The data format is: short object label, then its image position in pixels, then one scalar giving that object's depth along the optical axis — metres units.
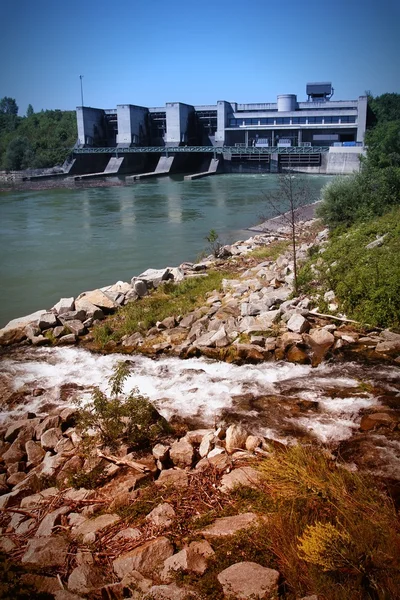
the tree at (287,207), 18.43
